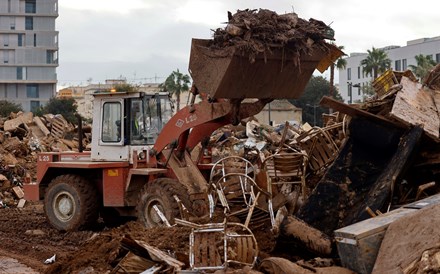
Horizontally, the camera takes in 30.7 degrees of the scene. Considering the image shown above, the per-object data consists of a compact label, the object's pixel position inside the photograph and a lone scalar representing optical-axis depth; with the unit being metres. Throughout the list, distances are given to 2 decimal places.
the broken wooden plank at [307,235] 9.15
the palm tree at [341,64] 68.91
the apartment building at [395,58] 82.25
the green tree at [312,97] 73.38
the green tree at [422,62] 63.88
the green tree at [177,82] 85.44
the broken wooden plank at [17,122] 28.17
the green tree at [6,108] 60.38
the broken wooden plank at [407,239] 7.21
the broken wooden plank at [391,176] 9.34
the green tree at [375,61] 78.38
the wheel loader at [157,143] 12.04
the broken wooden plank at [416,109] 9.66
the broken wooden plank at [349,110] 9.88
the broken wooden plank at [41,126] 30.80
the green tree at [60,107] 73.06
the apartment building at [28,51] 96.38
